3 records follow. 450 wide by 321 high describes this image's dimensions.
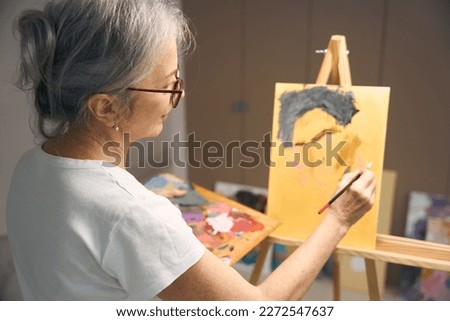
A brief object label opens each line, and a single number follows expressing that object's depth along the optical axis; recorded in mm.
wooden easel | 1290
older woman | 798
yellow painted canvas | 1379
